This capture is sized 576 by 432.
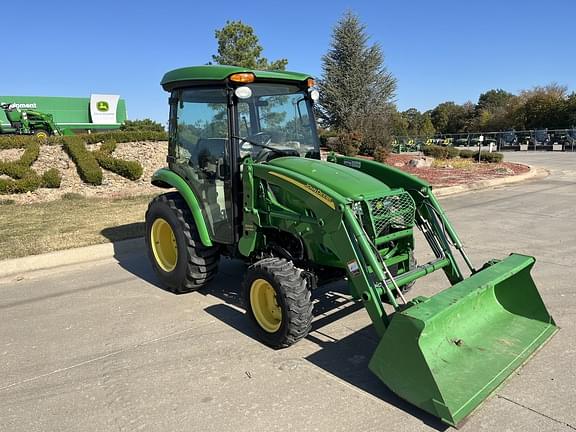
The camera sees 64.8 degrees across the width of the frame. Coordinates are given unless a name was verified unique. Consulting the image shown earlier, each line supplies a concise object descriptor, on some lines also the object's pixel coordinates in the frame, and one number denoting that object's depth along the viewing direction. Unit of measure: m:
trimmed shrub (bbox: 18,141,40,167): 11.63
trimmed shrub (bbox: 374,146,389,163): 19.00
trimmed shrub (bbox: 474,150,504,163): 21.92
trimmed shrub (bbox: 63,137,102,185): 11.96
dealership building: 46.72
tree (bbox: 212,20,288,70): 24.03
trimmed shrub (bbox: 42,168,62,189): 11.45
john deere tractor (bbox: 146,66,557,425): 2.94
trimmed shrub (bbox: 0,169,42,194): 10.90
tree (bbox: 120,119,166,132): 36.80
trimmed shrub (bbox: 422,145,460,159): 23.58
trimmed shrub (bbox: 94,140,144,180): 12.54
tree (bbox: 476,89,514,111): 72.47
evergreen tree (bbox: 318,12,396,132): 31.14
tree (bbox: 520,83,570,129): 46.28
